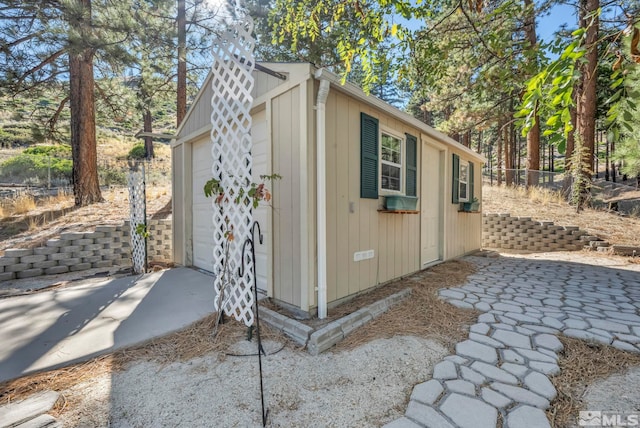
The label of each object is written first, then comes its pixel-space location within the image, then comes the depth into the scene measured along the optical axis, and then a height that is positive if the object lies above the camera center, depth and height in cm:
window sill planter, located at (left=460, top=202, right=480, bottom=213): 599 -5
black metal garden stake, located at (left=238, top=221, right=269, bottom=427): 157 -60
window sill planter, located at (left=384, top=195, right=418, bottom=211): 355 +3
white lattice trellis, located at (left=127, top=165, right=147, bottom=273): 469 -12
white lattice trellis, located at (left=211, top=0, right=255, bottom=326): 233 +37
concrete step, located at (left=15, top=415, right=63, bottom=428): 150 -113
